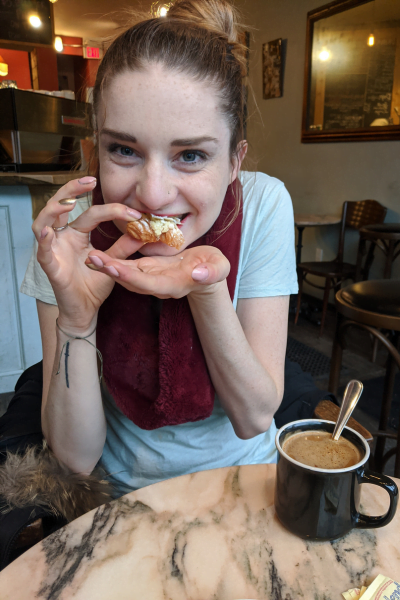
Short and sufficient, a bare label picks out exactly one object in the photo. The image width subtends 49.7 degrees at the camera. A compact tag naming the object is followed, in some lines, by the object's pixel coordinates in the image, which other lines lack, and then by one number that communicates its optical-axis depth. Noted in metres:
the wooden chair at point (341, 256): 3.58
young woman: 0.72
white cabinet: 2.38
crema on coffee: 0.55
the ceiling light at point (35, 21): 3.23
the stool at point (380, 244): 3.04
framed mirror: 3.40
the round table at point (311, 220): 3.82
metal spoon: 0.60
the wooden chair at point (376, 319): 1.35
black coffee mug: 0.52
